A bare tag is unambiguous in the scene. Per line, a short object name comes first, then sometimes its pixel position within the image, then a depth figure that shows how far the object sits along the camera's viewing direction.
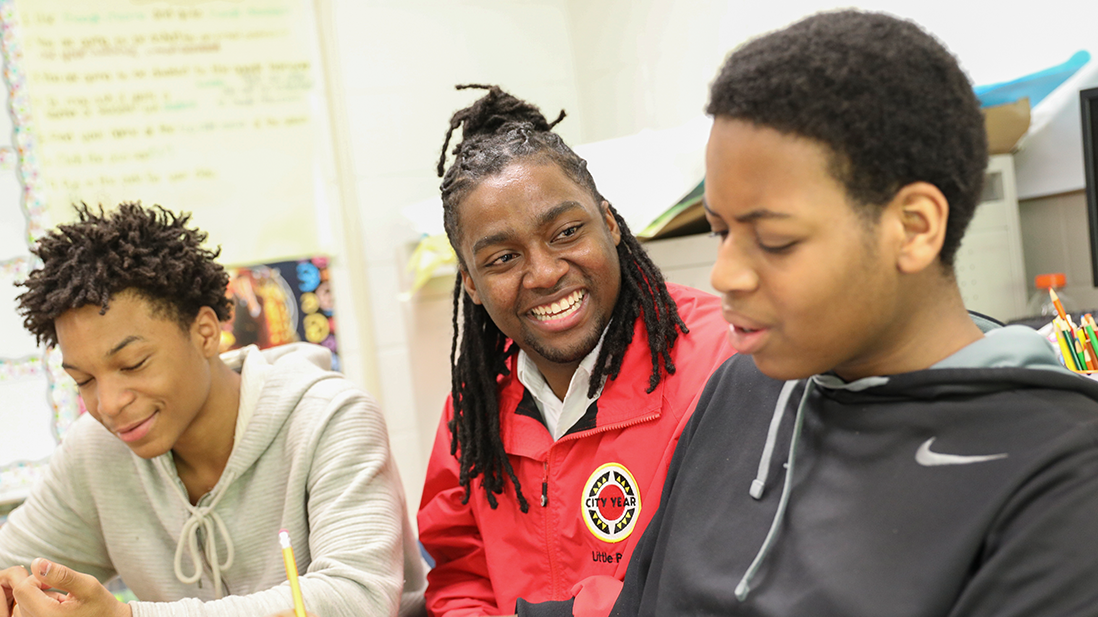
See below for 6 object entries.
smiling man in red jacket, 1.15
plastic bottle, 1.39
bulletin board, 2.40
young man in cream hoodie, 1.27
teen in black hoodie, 0.60
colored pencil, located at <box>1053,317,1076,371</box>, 1.00
